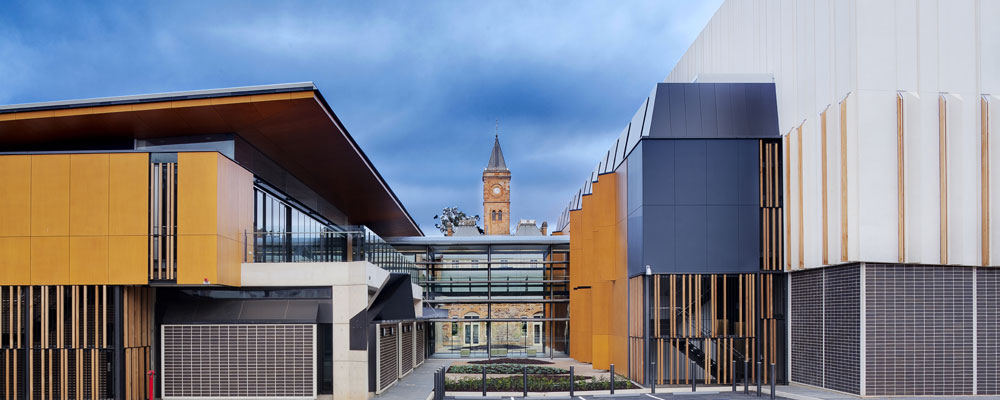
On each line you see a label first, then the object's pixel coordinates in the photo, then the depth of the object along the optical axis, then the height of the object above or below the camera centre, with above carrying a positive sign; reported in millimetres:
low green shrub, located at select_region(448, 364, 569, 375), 26269 -4333
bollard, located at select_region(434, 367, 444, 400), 18375 -3341
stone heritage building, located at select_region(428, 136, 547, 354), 36938 -4070
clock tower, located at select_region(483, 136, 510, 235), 91875 +4387
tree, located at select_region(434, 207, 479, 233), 104038 +2555
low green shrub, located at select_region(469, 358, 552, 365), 31661 -4850
